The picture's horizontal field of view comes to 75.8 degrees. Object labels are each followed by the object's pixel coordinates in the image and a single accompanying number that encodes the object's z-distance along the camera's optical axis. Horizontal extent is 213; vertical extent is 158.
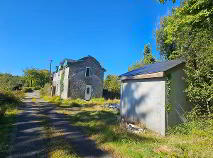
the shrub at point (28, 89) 36.40
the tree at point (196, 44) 6.83
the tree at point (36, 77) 47.03
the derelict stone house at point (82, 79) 22.74
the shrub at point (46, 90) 29.36
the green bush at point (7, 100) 12.29
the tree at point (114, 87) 27.36
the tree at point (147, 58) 26.54
